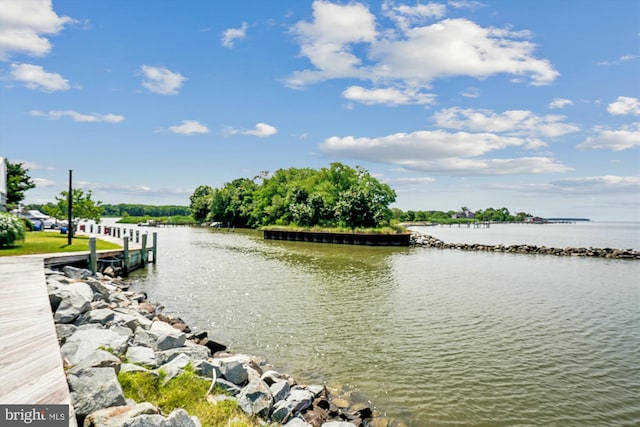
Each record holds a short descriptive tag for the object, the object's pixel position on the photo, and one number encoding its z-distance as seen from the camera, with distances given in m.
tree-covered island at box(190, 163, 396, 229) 52.25
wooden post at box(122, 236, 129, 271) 22.91
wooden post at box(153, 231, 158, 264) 28.28
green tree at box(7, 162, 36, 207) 46.84
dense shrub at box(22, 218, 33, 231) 35.00
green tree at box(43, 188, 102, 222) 34.44
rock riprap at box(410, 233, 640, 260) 38.53
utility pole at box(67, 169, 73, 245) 23.71
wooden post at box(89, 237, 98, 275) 18.61
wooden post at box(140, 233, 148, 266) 26.55
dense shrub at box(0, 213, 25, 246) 19.38
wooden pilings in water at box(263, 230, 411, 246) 47.19
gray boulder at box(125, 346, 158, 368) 6.51
